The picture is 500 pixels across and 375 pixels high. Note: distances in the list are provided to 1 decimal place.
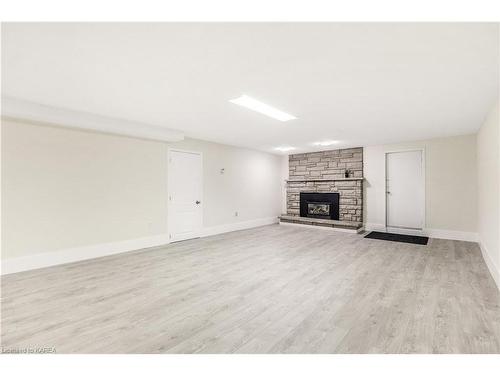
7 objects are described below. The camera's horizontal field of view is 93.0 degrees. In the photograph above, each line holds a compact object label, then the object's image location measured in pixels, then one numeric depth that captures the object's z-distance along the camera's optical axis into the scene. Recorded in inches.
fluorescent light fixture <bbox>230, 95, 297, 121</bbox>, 127.0
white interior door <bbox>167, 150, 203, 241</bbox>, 213.5
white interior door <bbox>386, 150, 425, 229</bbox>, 242.2
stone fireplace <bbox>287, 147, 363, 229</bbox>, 278.4
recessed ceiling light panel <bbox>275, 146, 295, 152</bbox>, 276.1
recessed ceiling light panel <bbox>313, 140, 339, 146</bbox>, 243.4
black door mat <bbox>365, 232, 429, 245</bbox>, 209.6
